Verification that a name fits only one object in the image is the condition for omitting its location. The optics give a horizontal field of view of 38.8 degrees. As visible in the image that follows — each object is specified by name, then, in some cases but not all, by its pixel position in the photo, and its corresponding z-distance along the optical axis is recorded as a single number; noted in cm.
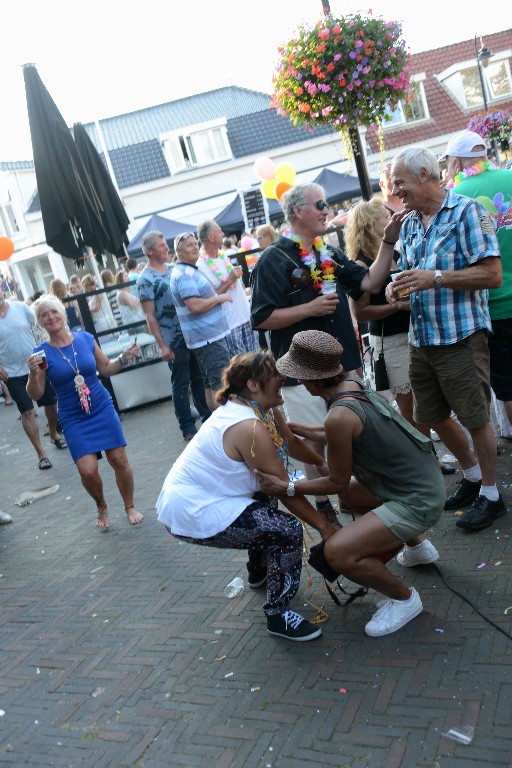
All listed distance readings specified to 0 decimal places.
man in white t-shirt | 746
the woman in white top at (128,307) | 1020
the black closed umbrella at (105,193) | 1046
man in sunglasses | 441
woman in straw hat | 340
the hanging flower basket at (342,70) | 681
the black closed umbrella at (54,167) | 990
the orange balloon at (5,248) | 1193
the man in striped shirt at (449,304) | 392
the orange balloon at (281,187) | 1322
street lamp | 2300
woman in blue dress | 557
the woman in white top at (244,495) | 364
